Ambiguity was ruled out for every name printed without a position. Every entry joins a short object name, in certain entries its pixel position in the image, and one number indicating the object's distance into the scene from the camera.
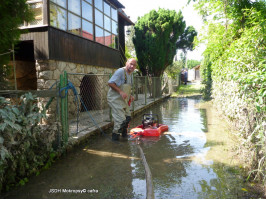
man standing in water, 4.90
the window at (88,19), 7.36
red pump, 5.44
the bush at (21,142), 2.67
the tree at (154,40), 15.18
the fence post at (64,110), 4.08
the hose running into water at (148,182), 2.58
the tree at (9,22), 4.23
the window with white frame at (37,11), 6.85
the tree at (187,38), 25.27
